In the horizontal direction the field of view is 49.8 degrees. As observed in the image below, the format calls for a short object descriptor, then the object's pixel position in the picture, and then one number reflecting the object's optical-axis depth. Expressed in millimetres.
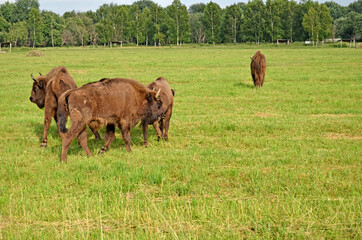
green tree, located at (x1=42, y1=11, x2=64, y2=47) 120569
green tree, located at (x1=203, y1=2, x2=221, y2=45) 116000
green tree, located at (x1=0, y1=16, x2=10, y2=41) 114438
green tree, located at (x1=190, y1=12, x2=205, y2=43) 133988
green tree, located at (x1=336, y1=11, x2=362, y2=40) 104850
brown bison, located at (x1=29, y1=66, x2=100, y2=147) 9391
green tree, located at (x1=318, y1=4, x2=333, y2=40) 94000
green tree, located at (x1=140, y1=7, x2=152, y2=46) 117500
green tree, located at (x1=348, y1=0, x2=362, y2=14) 144438
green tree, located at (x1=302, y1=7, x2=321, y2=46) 92806
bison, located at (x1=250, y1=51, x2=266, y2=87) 19047
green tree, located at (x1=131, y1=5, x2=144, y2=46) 117438
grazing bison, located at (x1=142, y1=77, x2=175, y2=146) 9477
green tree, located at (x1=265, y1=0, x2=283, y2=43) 103125
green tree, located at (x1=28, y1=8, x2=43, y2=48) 112981
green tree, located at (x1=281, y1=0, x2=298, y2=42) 103500
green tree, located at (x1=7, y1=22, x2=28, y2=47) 112250
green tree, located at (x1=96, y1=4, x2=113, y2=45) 116438
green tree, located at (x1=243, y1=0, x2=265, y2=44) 106438
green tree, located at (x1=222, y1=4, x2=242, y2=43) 113375
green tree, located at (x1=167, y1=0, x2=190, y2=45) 115750
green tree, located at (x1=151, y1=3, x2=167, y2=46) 116838
